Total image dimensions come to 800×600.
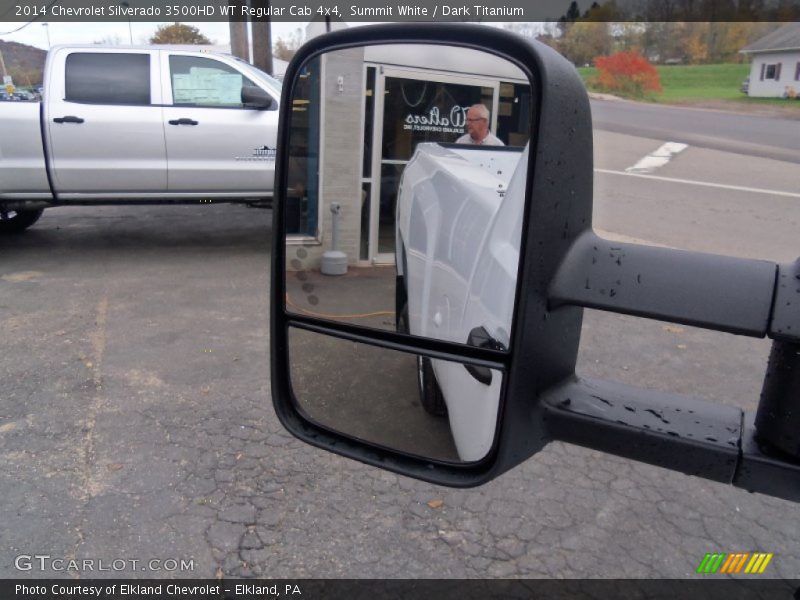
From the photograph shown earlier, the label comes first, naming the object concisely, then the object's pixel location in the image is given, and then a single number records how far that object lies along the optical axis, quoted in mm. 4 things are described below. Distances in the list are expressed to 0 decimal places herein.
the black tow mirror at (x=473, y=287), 970
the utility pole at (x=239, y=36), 13664
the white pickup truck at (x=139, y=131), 7453
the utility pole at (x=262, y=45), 12508
